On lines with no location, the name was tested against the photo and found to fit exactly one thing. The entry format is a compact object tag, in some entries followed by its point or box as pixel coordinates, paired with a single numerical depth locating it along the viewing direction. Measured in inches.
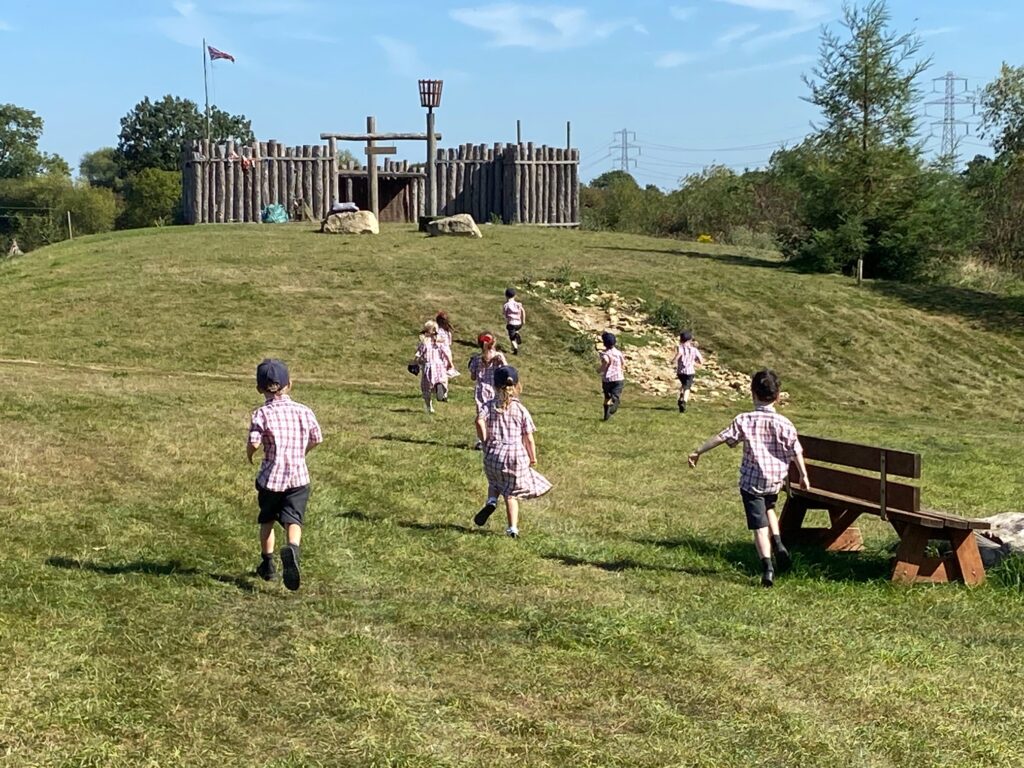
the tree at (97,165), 6446.9
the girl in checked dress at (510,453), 450.9
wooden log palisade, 1811.0
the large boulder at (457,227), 1611.7
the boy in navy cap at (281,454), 362.0
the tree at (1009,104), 1846.7
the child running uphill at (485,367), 608.7
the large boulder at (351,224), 1604.3
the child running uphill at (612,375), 834.8
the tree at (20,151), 4741.6
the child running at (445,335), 816.6
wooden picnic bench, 396.8
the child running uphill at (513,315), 1113.4
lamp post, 1775.3
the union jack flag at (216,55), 2164.1
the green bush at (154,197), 3171.8
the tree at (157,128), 4013.3
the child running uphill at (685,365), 959.0
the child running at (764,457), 400.8
